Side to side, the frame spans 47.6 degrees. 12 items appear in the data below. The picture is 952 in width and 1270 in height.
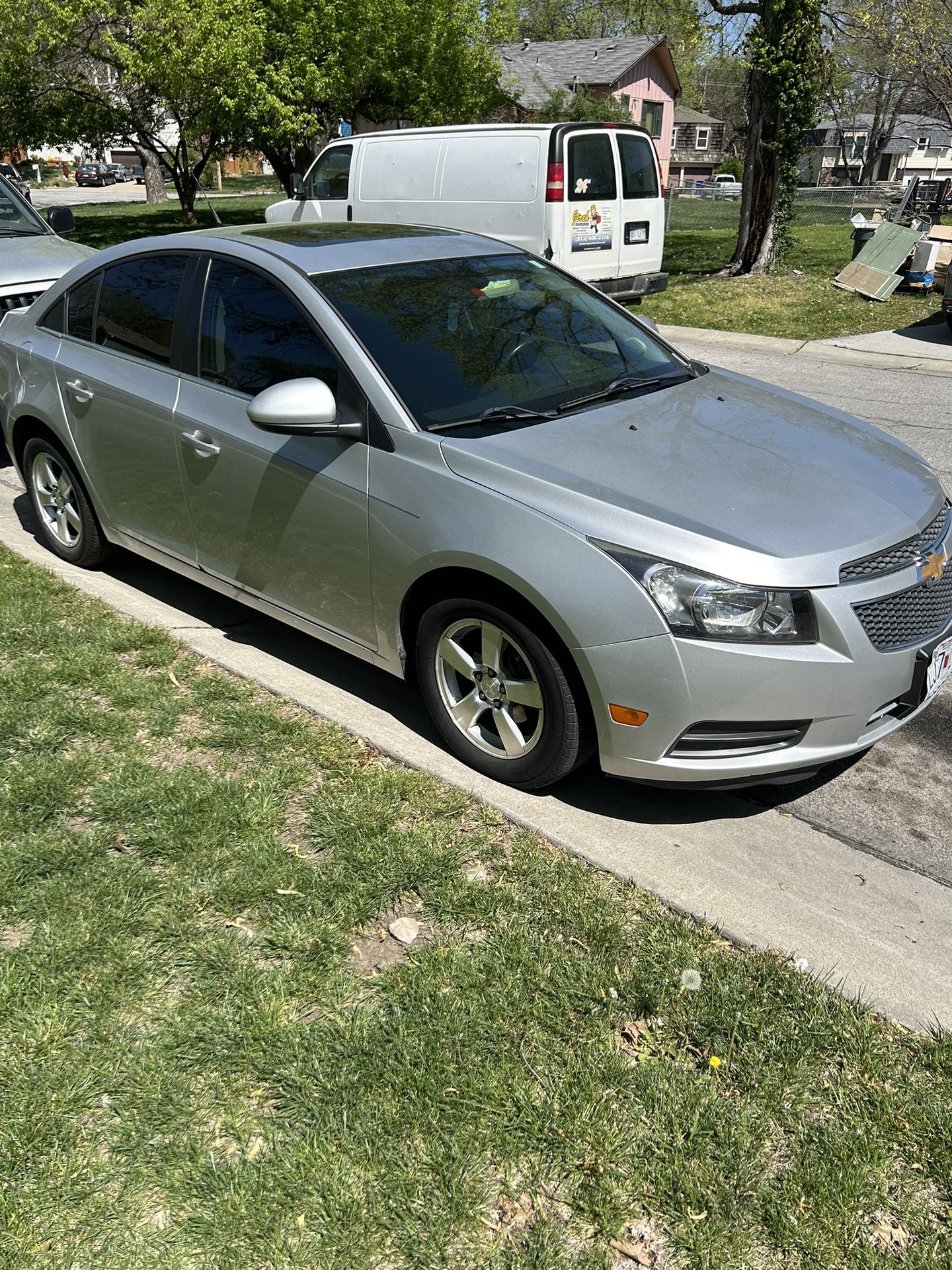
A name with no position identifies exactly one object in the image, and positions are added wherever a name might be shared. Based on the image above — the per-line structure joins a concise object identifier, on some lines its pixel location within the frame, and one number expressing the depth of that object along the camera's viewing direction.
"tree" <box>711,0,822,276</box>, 13.72
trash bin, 15.98
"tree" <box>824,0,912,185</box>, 17.98
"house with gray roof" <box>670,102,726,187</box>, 72.44
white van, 12.05
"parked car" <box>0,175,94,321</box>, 7.61
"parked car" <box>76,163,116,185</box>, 63.97
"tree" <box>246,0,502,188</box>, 21.72
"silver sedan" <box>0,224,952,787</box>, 3.13
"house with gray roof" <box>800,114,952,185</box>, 69.94
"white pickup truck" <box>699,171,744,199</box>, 51.53
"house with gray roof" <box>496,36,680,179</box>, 43.88
